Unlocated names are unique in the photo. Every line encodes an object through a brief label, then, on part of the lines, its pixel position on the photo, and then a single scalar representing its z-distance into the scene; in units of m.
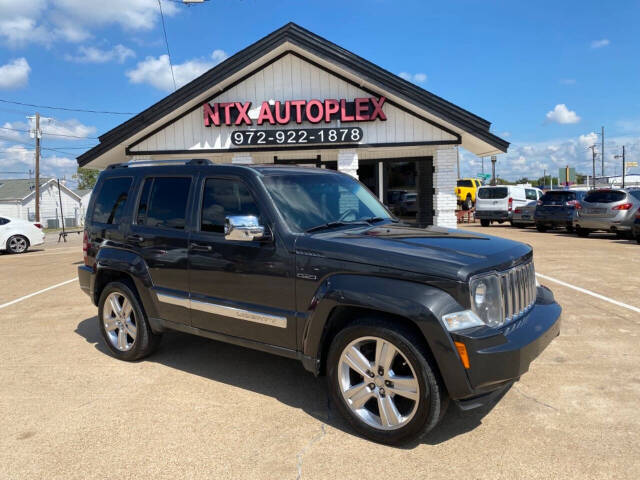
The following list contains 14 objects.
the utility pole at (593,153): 82.38
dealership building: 12.98
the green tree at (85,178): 98.62
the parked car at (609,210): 15.66
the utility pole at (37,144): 35.59
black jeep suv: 3.05
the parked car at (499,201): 23.69
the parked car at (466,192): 34.50
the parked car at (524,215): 22.19
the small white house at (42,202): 62.41
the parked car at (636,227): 14.48
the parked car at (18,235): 18.16
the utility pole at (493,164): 49.22
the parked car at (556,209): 19.19
